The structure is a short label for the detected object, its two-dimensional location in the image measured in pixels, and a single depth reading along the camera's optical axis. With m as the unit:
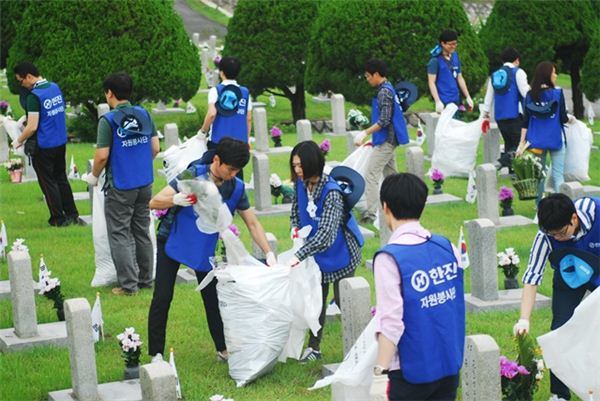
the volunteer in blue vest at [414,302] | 6.29
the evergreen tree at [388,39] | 20.98
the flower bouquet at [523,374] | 8.05
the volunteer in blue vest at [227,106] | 13.93
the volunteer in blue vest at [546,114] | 13.84
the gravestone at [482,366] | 7.25
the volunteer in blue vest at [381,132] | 13.32
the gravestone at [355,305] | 8.24
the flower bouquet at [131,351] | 9.20
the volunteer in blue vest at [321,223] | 8.98
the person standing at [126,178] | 11.42
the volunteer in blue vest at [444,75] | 16.89
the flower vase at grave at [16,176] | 17.94
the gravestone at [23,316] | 10.00
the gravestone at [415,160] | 14.40
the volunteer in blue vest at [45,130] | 13.96
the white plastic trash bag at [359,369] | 6.86
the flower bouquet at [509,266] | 11.25
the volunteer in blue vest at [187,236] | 8.93
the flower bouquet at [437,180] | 15.91
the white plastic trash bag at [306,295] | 9.06
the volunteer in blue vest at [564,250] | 7.62
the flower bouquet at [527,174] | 14.10
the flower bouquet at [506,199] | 14.38
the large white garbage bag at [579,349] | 7.73
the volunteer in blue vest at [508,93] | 16.48
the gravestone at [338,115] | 21.20
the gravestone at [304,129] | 18.28
